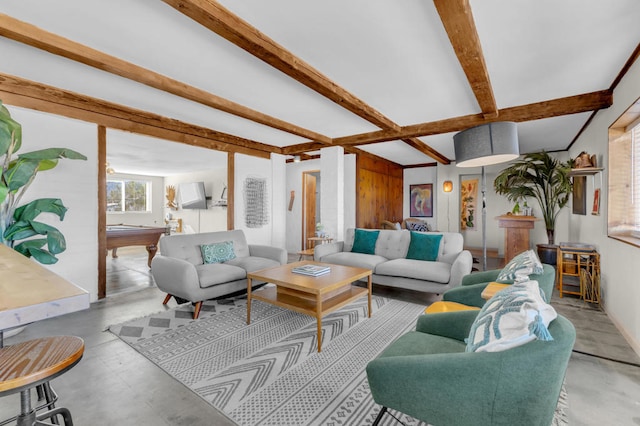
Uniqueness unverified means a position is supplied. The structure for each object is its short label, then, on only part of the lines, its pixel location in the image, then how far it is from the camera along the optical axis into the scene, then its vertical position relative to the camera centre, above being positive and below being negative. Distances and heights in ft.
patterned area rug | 5.67 -3.75
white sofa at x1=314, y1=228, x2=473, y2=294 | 11.27 -2.22
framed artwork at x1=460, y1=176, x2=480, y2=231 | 24.80 +0.75
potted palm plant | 14.99 +1.65
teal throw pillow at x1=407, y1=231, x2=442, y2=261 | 12.98 -1.61
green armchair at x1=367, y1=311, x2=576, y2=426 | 3.28 -2.11
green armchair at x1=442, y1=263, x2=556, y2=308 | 6.16 -2.01
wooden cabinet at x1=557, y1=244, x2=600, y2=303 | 11.50 -2.38
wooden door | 23.57 +0.27
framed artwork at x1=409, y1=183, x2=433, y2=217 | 27.09 +1.00
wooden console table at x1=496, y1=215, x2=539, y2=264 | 17.66 -1.28
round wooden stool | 3.37 -1.91
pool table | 15.19 -1.51
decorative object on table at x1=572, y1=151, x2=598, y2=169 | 11.48 +1.96
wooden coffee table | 8.42 -2.72
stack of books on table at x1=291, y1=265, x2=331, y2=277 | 9.93 -2.07
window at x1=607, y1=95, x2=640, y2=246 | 9.44 +1.08
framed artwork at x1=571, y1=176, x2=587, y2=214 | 13.61 +0.83
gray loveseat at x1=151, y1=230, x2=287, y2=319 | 10.05 -2.23
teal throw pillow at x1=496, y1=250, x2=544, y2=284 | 6.25 -1.29
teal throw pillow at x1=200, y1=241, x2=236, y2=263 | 12.35 -1.82
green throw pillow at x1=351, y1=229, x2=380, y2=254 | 14.84 -1.59
